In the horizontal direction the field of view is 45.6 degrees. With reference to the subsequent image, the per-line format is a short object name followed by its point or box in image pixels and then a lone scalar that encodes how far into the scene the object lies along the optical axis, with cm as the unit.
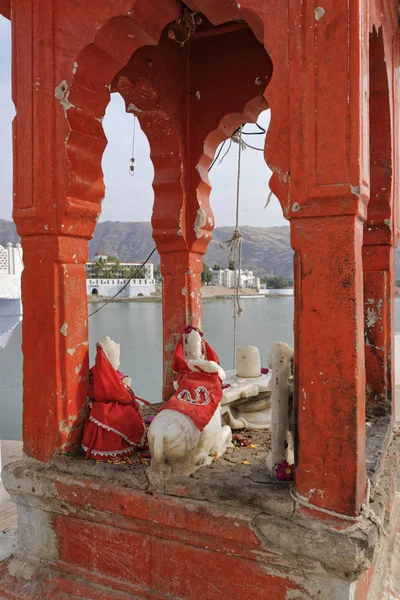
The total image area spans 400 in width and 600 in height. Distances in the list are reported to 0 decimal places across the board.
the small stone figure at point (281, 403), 293
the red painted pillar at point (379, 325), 418
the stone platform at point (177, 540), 249
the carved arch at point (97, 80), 312
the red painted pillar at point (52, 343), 335
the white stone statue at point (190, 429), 298
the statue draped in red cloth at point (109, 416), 337
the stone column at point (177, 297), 517
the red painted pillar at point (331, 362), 247
